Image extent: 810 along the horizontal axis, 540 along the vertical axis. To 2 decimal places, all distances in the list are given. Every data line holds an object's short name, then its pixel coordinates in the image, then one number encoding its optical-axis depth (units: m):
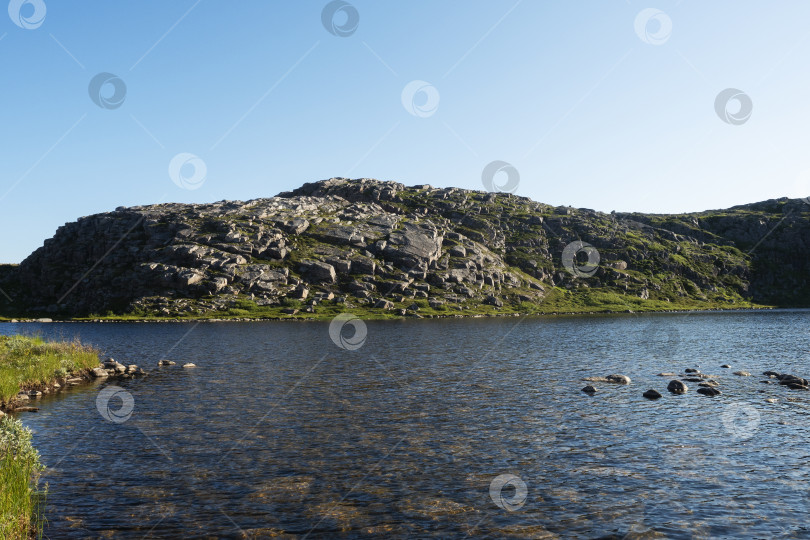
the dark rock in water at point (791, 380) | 47.78
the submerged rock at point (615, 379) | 51.60
